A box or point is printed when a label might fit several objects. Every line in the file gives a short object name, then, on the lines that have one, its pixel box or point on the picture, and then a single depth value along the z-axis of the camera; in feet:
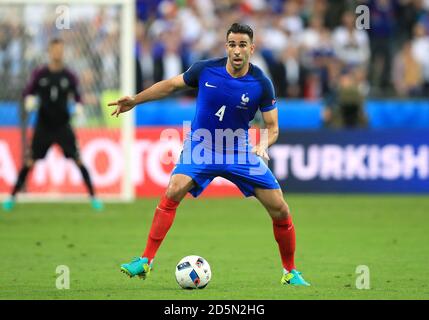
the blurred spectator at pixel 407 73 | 78.64
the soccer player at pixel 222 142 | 32.55
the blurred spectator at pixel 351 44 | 78.59
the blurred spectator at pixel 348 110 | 71.67
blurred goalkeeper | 58.08
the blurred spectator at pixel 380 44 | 80.33
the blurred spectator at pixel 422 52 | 79.77
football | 31.68
